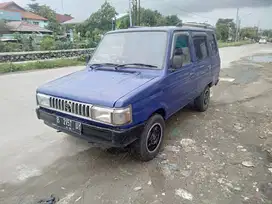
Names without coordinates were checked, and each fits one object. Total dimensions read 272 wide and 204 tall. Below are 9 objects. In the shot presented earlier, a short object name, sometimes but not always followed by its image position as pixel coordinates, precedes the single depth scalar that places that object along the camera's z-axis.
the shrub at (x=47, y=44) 21.94
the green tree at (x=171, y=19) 53.16
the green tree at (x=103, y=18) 45.34
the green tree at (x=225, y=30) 64.00
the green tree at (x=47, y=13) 43.91
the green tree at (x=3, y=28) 33.09
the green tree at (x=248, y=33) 85.47
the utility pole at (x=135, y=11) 22.36
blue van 3.00
